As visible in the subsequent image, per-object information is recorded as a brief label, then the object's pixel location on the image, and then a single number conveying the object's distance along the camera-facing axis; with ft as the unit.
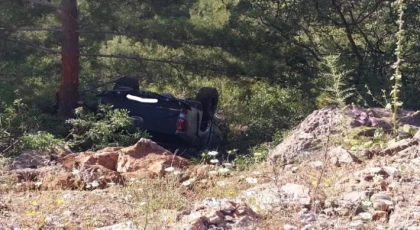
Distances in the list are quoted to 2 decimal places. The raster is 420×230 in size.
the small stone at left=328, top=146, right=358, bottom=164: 19.63
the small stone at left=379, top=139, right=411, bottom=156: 19.89
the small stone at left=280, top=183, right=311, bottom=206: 15.79
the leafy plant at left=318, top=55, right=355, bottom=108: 16.93
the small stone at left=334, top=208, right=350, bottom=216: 14.99
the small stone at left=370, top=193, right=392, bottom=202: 15.37
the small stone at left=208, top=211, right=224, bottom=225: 14.57
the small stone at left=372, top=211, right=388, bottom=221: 14.64
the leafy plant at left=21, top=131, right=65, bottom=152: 28.73
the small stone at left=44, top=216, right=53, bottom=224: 16.21
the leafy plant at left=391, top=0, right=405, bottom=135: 19.03
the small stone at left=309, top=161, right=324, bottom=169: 19.50
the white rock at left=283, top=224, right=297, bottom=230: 14.45
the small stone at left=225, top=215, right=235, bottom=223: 14.78
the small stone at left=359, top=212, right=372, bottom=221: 14.44
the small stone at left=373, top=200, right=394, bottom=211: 14.92
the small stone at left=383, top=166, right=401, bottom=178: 16.96
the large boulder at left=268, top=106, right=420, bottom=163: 22.63
